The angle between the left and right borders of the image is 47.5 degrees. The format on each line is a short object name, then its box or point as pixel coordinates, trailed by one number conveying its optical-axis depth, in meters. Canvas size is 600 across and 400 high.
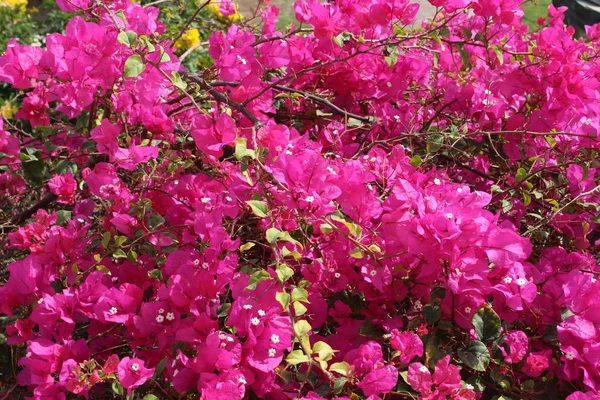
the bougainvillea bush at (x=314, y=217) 0.91
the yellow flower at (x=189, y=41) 3.40
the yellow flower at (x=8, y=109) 2.76
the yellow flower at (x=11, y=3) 3.80
